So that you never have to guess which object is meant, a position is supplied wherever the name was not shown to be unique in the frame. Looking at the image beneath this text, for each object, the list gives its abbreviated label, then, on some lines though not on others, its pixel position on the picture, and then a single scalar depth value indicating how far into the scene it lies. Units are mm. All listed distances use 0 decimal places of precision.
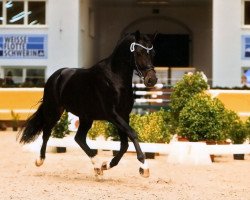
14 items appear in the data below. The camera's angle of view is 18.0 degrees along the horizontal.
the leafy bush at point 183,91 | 17438
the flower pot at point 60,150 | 17359
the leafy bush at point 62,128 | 17281
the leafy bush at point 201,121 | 15398
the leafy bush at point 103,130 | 16672
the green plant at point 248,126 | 17062
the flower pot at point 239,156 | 16469
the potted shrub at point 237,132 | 16734
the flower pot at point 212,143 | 15658
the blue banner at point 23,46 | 33750
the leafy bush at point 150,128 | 16344
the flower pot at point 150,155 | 16078
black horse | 11000
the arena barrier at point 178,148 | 14914
